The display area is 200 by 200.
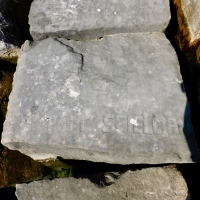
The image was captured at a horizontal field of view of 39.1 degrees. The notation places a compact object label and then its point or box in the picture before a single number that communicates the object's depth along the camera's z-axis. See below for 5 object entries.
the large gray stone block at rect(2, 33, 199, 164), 1.50
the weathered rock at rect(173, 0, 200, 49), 1.94
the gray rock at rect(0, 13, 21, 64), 1.93
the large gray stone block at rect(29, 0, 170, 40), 1.79
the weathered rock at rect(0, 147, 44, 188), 1.91
